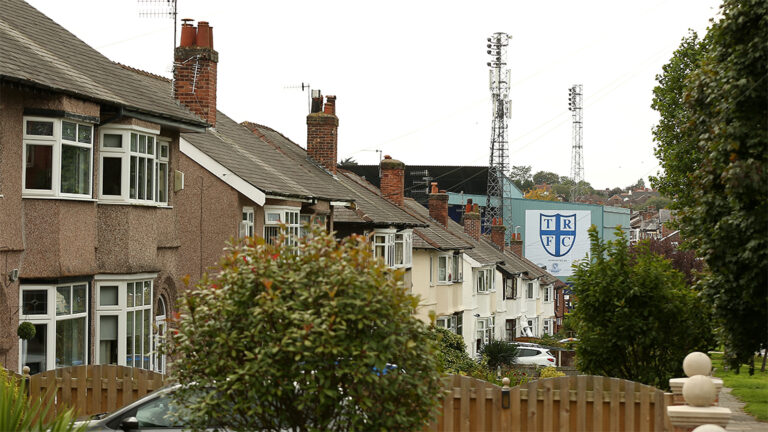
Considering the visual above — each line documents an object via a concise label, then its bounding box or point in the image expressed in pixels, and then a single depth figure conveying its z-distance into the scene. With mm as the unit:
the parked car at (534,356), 44500
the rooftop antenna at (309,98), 38622
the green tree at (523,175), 178625
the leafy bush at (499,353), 41938
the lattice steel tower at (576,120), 94844
